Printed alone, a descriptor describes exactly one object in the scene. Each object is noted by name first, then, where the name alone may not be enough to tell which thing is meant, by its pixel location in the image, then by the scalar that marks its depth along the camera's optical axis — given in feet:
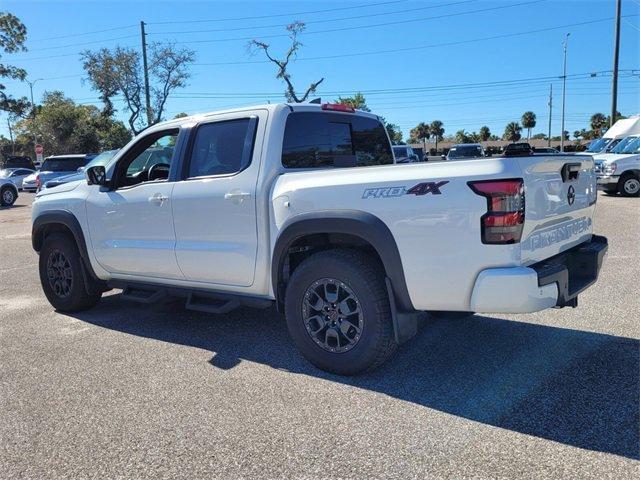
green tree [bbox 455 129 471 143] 334.03
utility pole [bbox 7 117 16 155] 253.03
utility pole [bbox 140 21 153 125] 122.76
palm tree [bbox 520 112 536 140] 327.47
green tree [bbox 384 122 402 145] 186.68
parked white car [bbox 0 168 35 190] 101.62
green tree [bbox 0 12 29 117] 121.03
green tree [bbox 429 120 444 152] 332.60
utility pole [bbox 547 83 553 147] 248.77
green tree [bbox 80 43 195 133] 133.69
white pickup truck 10.87
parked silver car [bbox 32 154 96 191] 68.21
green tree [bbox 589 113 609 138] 274.93
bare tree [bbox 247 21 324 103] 140.15
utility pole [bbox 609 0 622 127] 92.32
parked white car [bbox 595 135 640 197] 55.31
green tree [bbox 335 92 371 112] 158.73
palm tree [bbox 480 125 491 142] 339.16
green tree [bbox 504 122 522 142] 329.52
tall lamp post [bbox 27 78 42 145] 179.52
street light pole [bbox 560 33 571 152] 163.46
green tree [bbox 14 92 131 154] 169.78
